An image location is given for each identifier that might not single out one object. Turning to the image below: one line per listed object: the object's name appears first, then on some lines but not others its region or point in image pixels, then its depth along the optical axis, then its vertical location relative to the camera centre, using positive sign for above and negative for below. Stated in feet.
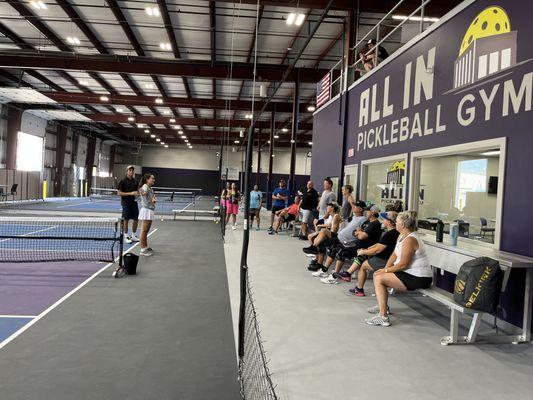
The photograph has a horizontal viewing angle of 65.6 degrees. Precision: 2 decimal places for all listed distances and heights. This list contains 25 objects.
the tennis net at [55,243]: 26.06 -4.73
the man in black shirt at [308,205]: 37.27 -0.84
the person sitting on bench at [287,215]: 43.58 -2.10
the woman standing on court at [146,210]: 27.40 -1.56
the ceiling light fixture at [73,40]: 47.78 +16.60
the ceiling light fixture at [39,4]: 35.76 +15.38
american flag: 41.27 +11.13
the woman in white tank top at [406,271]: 15.57 -2.64
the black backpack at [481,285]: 13.10 -2.52
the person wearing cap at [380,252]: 18.48 -2.35
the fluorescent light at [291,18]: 31.38 +13.61
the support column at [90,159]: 119.70 +7.07
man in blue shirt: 46.21 -0.51
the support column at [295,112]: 53.72 +10.89
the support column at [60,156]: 99.29 +6.19
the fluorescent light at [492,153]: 18.04 +2.47
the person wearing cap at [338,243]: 22.47 -2.52
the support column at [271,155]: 76.99 +7.55
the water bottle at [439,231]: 18.86 -1.23
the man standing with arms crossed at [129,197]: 31.37 -0.90
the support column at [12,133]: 75.66 +8.51
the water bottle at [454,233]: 17.83 -1.22
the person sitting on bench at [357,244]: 20.68 -2.28
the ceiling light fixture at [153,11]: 36.11 +15.49
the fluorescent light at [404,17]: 36.47 +16.72
